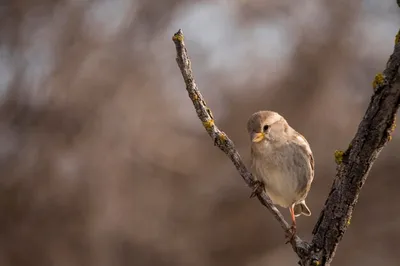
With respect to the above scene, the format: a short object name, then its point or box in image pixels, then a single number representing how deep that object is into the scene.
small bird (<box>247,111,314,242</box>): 5.65
